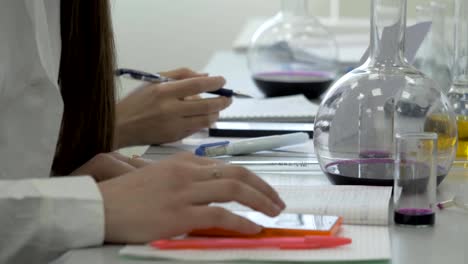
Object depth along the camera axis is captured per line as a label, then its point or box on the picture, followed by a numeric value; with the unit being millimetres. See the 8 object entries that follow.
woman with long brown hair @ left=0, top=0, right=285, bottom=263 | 1441
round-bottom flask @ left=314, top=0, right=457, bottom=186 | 1598
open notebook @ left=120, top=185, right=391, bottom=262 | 1403
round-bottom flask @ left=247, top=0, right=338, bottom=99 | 2278
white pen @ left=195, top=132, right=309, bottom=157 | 1792
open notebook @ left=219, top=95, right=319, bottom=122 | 2021
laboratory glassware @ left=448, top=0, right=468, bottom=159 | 1760
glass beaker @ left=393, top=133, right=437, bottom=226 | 1507
